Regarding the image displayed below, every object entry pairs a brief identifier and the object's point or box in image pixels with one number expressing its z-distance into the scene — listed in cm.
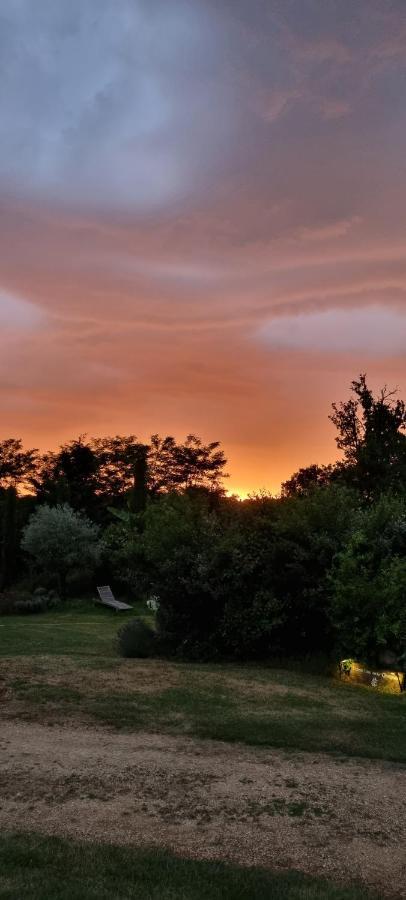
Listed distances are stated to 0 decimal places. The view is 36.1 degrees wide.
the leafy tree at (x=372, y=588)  1531
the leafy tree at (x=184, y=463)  6225
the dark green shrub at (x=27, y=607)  3228
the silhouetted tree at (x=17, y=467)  6631
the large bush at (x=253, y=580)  1756
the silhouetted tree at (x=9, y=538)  4259
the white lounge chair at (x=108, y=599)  3216
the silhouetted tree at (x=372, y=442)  3838
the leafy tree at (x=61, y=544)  3809
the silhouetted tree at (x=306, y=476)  6641
